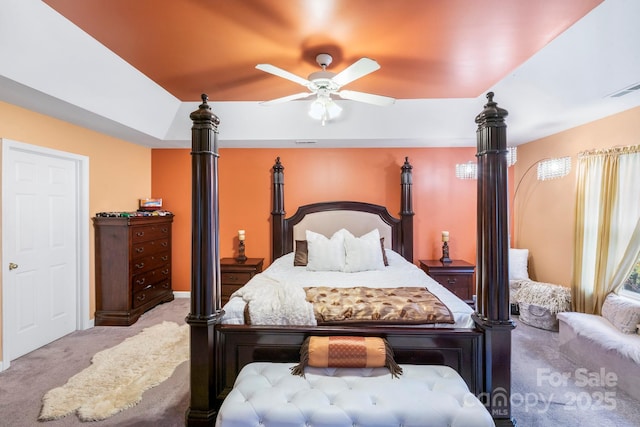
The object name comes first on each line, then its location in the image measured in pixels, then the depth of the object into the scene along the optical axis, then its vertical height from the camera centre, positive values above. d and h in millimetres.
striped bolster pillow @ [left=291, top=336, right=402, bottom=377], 1851 -900
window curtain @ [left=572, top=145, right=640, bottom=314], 2809 -129
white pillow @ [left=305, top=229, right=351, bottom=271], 3504 -502
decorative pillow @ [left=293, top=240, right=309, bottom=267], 3775 -549
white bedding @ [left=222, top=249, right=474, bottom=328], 2123 -696
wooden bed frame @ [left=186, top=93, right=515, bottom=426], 1914 -802
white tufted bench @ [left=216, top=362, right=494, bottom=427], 1501 -1007
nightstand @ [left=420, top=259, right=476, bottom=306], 3994 -885
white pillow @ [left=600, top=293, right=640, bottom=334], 2547 -915
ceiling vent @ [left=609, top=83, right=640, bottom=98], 2352 +991
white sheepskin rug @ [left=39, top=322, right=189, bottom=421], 2158 -1401
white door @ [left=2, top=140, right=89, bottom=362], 2783 -343
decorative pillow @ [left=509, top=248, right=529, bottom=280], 4047 -723
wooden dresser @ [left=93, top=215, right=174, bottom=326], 3674 -707
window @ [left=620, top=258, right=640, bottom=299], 2920 -744
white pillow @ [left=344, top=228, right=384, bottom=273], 3457 -506
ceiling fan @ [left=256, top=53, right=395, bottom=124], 2072 +997
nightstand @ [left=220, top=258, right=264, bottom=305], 4039 -860
